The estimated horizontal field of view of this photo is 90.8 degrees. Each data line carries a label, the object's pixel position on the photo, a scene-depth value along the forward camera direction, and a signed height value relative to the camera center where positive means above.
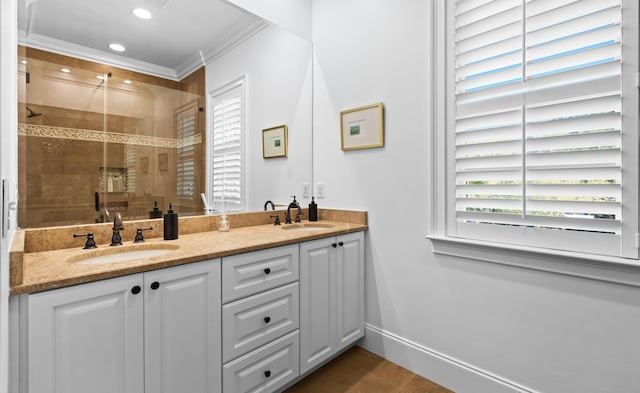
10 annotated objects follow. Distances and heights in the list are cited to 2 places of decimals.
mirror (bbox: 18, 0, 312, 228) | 1.36 +0.38
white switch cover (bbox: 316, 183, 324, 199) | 2.51 +0.03
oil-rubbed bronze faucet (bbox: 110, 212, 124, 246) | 1.49 -0.17
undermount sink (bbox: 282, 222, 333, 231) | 2.25 -0.23
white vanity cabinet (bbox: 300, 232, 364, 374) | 1.79 -0.63
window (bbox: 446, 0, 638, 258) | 1.31 +0.34
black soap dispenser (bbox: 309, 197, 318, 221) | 2.43 -0.14
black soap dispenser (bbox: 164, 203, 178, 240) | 1.65 -0.17
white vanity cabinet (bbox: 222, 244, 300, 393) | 1.44 -0.62
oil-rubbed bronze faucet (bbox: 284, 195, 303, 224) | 2.40 -0.11
